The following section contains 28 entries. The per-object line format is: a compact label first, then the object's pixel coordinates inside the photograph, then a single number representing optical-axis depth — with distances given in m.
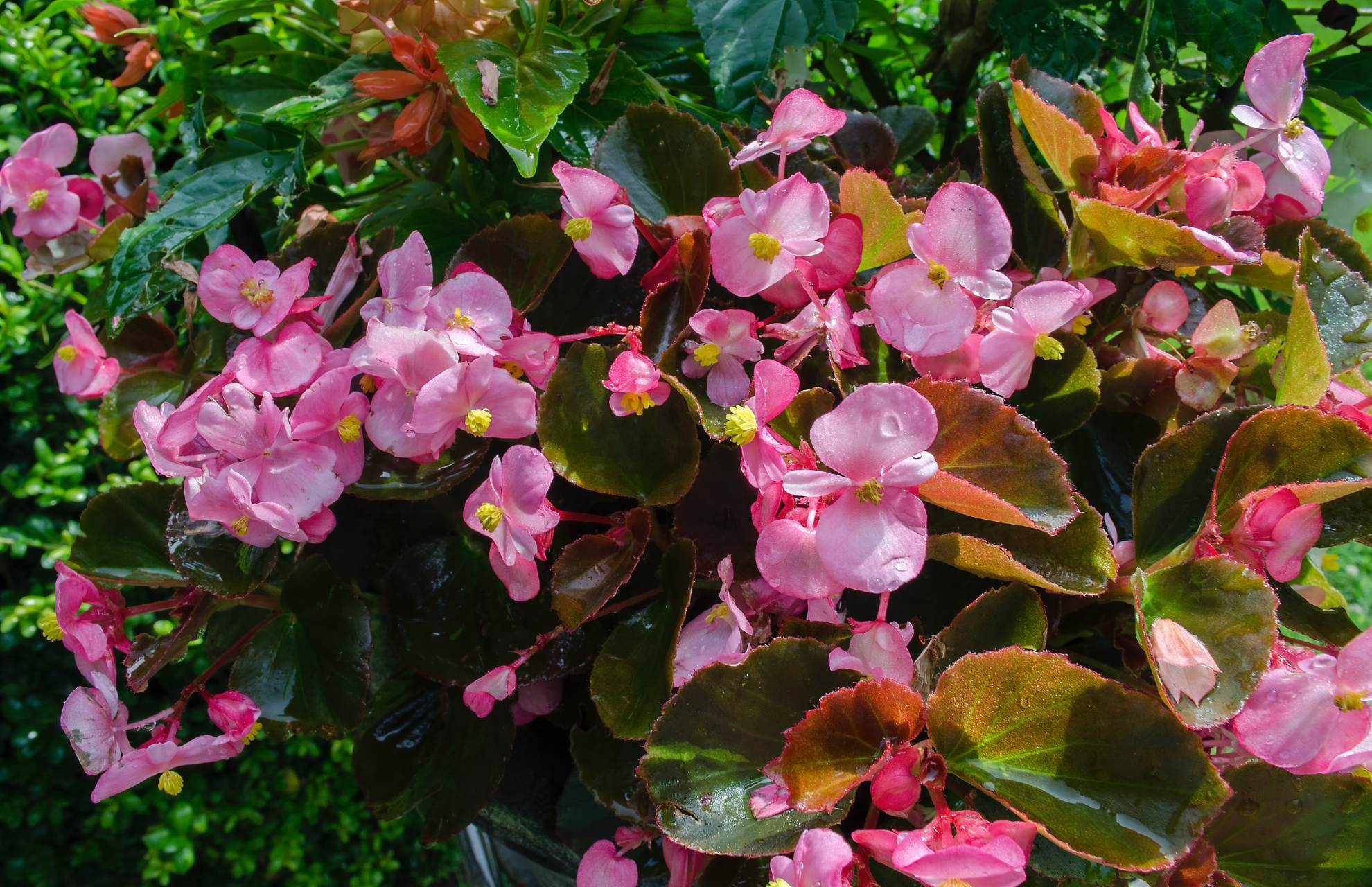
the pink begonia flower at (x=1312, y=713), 0.34
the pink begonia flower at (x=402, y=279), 0.43
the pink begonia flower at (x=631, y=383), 0.39
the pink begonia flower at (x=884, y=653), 0.37
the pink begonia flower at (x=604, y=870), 0.44
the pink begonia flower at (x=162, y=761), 0.44
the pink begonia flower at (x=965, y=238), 0.39
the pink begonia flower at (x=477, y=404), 0.38
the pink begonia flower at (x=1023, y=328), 0.40
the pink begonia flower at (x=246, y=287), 0.46
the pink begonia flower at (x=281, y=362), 0.43
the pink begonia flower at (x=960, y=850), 0.29
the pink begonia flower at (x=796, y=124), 0.43
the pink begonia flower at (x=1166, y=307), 0.47
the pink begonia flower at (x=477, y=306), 0.43
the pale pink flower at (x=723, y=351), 0.41
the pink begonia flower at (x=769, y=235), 0.40
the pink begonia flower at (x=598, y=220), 0.42
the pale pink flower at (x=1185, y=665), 0.34
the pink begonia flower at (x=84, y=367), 0.55
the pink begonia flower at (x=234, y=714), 0.46
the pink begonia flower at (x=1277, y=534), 0.38
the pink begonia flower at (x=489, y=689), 0.43
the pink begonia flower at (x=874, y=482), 0.33
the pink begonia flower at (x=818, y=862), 0.31
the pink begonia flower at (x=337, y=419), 0.41
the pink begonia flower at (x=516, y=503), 0.39
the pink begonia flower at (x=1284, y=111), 0.46
